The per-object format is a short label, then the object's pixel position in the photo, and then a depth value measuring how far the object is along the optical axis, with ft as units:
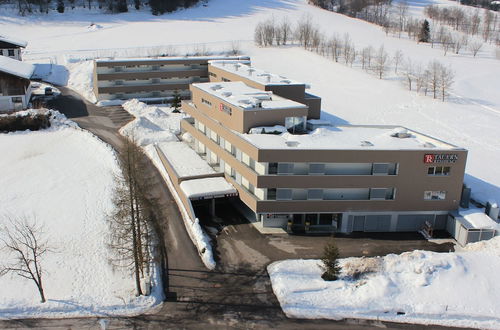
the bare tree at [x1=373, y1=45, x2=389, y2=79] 340.63
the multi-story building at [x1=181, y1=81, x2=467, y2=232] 132.77
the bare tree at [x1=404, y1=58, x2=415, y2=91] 316.03
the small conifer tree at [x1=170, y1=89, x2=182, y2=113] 251.80
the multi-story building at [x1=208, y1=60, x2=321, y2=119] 190.08
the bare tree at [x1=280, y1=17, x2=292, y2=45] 425.28
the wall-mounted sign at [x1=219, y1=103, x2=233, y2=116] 154.49
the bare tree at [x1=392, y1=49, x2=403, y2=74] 350.52
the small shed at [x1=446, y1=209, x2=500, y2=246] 130.72
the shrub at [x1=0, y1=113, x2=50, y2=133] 215.51
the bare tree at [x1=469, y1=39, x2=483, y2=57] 399.16
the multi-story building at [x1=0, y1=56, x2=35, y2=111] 236.02
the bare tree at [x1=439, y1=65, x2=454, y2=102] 296.30
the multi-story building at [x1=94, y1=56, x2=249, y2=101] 262.26
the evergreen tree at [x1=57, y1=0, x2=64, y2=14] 472.85
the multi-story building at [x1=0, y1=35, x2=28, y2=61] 298.97
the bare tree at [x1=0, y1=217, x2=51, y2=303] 112.35
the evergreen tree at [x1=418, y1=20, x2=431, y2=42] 438.81
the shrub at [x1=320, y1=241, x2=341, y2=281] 109.50
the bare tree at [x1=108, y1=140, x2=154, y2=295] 102.32
